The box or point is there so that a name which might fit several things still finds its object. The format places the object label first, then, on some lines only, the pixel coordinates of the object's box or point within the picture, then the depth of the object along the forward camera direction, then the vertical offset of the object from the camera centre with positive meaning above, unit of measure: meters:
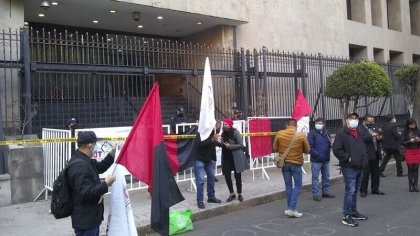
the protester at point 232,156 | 8.30 -0.43
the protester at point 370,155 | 8.92 -0.53
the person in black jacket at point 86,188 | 4.14 -0.48
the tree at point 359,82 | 13.16 +1.46
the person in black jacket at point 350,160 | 6.88 -0.47
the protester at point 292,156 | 7.46 -0.43
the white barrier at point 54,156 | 8.48 -0.35
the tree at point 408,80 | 18.28 +2.06
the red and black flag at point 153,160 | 5.23 -0.29
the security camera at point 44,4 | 13.25 +4.08
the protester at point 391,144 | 11.30 -0.39
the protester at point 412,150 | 9.42 -0.48
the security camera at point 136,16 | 15.76 +4.35
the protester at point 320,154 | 8.99 -0.47
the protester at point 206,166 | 8.05 -0.59
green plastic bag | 6.73 -1.35
